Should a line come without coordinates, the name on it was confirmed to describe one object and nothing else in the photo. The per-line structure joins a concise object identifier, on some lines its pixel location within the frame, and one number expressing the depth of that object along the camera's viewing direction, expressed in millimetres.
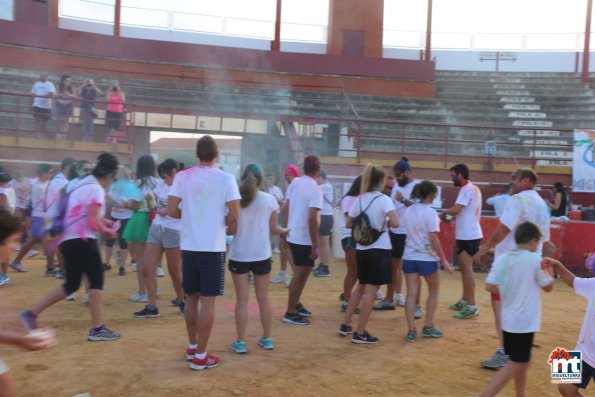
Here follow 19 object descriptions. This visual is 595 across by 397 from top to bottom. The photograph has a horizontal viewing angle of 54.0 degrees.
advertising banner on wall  15398
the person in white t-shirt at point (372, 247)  5766
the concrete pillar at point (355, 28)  24578
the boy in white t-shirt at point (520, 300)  4113
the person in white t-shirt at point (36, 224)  9000
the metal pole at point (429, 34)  24188
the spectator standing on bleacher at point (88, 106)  16500
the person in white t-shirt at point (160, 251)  6438
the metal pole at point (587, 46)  23156
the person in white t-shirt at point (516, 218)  5301
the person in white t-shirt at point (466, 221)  6855
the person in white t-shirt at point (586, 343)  3787
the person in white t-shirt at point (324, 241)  10047
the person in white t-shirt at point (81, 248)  5480
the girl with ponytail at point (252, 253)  5371
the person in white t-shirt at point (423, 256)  6035
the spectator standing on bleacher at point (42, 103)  16172
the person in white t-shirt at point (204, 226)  4832
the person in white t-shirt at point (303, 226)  6277
